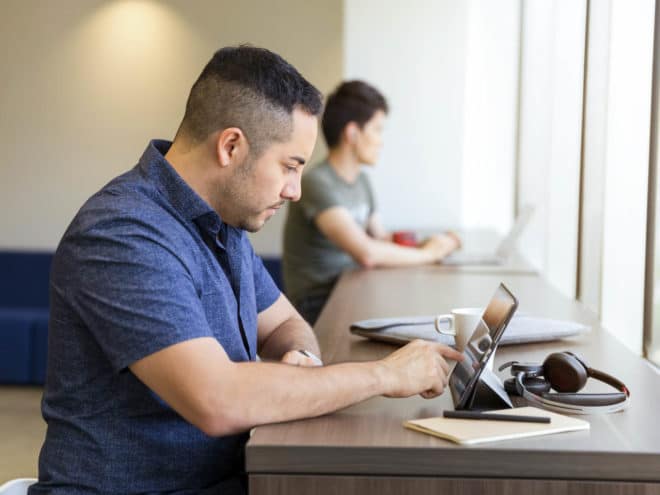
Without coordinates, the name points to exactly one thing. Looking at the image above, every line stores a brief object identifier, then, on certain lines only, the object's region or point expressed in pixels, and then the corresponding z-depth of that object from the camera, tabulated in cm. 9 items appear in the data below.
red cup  414
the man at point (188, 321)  139
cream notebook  132
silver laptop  376
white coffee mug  184
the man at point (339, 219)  361
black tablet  147
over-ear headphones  150
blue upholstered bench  538
